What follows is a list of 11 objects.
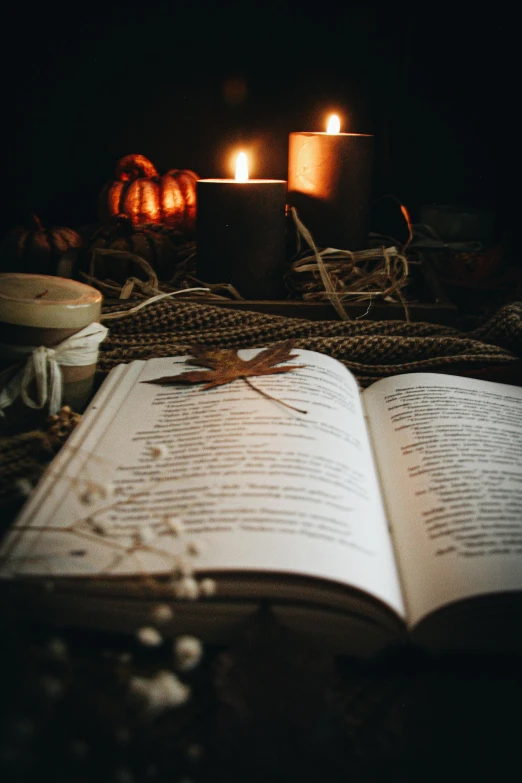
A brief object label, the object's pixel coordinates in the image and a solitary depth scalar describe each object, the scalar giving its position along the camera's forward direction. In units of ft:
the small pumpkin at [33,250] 3.41
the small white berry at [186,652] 1.23
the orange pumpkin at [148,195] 4.36
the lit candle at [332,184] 3.67
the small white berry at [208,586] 1.40
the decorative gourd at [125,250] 3.45
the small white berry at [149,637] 1.23
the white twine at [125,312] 3.04
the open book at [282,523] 1.57
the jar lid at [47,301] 2.24
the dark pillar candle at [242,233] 3.27
